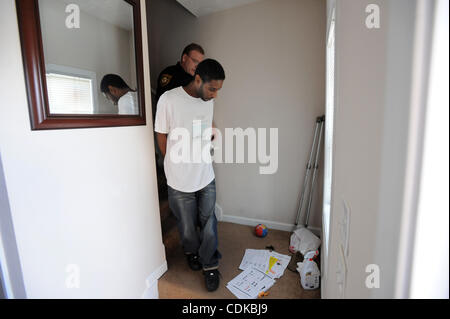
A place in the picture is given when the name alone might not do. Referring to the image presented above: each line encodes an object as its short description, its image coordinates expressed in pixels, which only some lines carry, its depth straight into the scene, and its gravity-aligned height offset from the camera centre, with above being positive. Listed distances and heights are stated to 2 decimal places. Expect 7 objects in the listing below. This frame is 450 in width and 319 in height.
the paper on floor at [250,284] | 1.35 -1.07
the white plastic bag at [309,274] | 1.36 -0.99
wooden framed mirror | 0.78 +0.35
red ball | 2.03 -0.99
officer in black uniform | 1.86 +0.61
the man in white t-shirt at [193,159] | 1.37 -0.17
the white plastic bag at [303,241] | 1.70 -0.96
